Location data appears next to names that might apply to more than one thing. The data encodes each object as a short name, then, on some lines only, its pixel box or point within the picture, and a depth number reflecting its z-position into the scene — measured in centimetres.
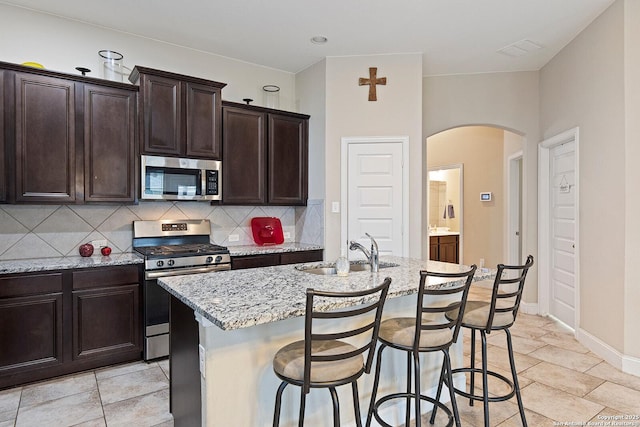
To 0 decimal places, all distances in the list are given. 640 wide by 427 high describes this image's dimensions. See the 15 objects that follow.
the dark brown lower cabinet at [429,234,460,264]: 727
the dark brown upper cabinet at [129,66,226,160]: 351
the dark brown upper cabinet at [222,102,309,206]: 413
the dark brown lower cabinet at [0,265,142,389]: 281
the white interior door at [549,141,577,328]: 420
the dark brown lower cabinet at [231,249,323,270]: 384
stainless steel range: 330
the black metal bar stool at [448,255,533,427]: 217
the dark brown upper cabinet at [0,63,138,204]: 299
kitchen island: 166
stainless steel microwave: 355
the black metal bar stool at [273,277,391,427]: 149
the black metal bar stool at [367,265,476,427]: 186
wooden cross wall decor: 432
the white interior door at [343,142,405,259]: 430
